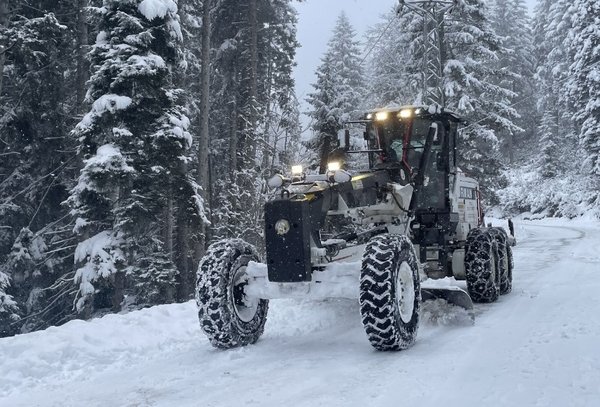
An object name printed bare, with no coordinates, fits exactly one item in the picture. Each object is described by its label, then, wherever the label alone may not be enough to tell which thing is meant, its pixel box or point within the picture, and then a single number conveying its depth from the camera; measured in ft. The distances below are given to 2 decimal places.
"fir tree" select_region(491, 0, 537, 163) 187.83
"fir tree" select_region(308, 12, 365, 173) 73.82
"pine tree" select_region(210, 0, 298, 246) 79.00
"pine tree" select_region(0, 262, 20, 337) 48.42
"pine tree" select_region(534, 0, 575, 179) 145.79
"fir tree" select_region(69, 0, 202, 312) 43.42
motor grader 18.43
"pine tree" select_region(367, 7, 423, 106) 87.35
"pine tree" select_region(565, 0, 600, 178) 106.93
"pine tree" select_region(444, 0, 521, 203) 82.94
